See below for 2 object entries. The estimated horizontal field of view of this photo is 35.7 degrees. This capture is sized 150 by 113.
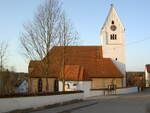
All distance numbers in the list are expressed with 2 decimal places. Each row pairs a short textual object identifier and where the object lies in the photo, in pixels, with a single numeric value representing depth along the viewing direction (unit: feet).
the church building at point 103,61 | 143.64
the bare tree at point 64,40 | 85.47
